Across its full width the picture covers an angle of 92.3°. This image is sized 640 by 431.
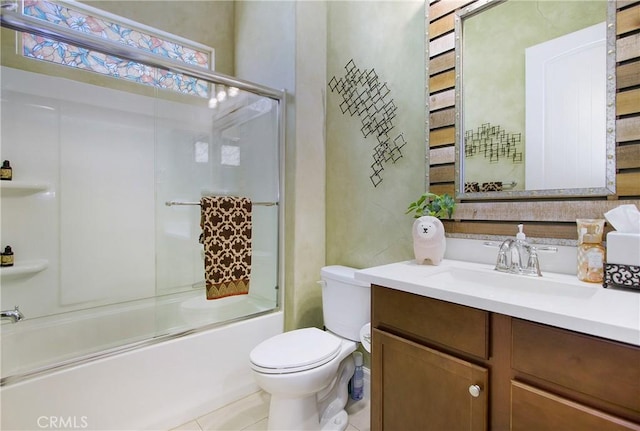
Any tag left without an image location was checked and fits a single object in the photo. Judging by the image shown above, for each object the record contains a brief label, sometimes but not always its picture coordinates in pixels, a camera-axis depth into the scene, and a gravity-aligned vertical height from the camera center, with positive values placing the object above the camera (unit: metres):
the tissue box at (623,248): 0.87 -0.11
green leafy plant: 1.36 +0.02
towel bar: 2.03 +0.06
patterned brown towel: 1.76 -0.19
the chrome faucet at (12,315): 1.69 -0.57
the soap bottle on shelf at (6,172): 1.78 +0.24
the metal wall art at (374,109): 1.69 +0.60
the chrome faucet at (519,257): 1.10 -0.17
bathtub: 1.29 -0.77
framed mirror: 1.05 +0.43
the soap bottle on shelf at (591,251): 0.97 -0.13
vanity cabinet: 0.63 -0.41
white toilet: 1.33 -0.67
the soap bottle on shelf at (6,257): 1.78 -0.26
